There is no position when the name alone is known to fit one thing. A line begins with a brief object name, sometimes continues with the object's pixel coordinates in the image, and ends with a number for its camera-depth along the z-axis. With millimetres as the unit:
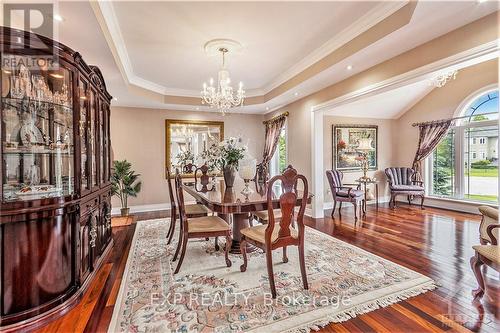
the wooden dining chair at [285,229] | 2137
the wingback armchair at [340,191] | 4859
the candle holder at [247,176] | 2855
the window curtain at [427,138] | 5703
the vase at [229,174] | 3334
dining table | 2296
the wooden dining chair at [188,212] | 3457
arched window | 5148
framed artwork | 6066
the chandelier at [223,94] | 3539
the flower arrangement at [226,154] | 3189
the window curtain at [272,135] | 6059
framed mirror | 6098
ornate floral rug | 1796
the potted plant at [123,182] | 5113
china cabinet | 1725
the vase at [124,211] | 5215
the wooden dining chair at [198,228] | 2631
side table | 5611
